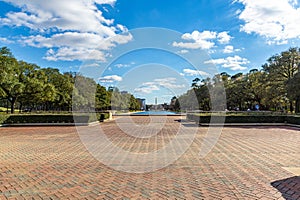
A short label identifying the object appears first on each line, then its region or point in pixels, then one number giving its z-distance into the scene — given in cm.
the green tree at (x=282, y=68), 2578
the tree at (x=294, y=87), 2125
